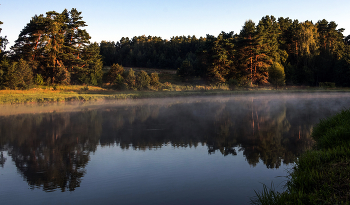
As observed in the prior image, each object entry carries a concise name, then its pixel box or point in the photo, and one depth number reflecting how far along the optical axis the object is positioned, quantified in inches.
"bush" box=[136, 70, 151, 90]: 1496.1
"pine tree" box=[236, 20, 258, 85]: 1898.4
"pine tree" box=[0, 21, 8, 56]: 1636.8
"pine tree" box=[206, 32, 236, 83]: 1891.0
